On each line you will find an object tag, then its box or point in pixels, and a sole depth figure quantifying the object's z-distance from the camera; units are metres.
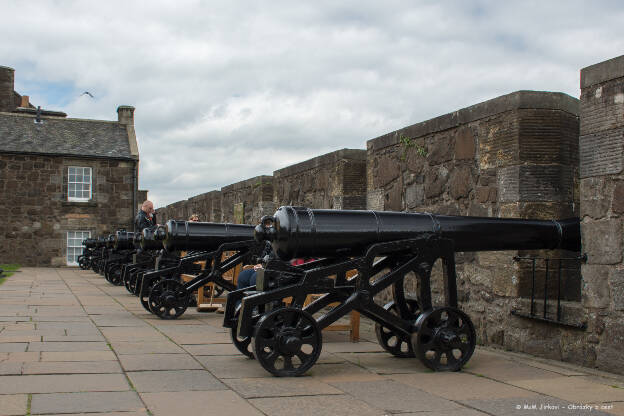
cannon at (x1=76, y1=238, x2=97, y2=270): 22.84
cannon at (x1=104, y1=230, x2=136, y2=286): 15.50
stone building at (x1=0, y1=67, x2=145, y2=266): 25.98
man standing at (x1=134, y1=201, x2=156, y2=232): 12.07
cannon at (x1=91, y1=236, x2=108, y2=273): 19.70
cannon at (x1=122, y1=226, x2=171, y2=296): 9.06
